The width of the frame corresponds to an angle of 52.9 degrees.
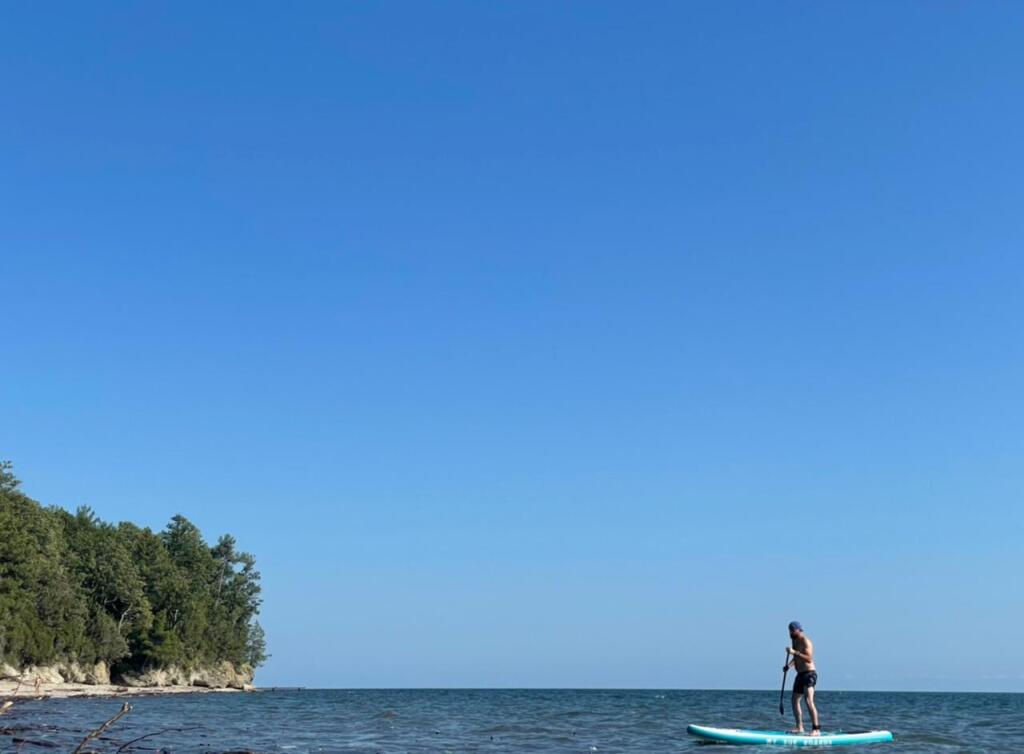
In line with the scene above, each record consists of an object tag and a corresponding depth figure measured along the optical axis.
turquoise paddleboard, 27.97
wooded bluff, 77.81
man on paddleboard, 27.89
